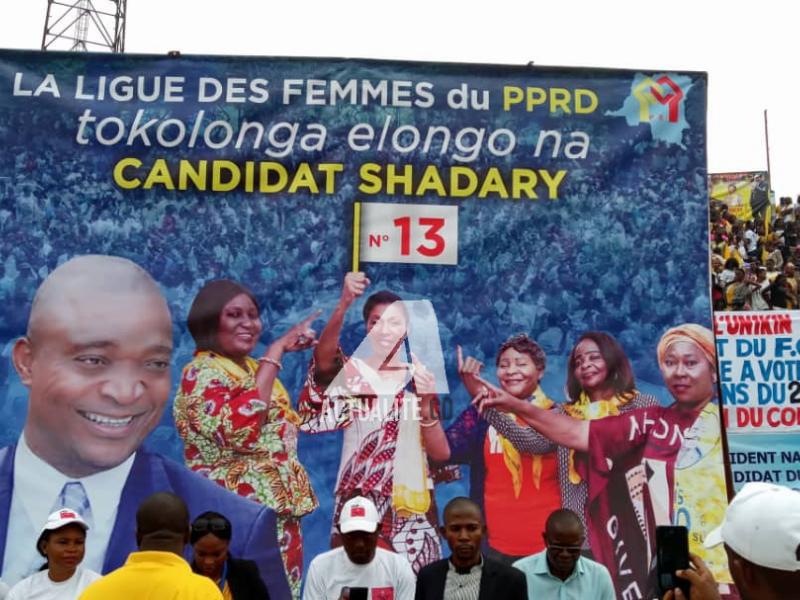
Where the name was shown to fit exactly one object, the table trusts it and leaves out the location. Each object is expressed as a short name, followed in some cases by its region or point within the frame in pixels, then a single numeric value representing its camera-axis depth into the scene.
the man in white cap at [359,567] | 4.36
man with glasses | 4.46
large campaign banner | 5.50
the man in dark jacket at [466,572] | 4.22
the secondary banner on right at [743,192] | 15.77
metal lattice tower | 21.22
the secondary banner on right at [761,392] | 5.77
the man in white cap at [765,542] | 1.65
